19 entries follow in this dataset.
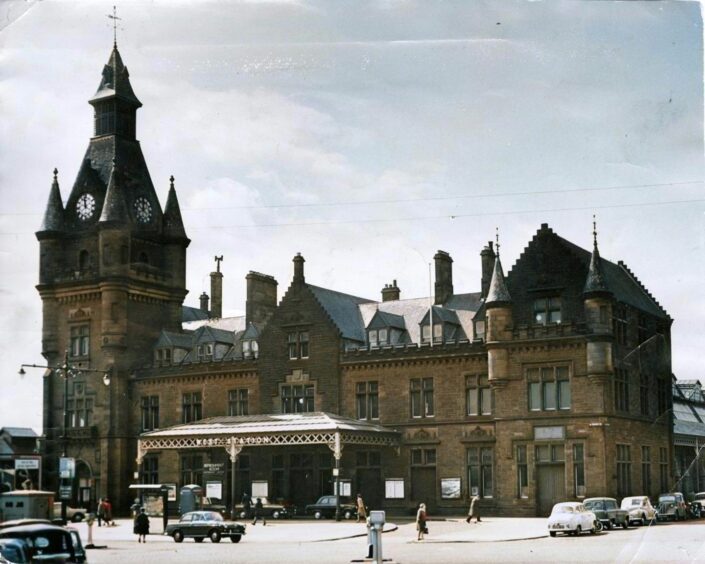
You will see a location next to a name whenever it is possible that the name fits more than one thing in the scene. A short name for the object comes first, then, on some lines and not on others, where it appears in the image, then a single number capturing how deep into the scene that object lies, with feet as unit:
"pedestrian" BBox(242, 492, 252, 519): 157.89
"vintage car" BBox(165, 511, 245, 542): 116.26
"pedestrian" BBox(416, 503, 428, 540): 112.47
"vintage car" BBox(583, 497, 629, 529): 126.21
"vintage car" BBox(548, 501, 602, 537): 115.55
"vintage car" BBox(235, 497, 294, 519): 160.35
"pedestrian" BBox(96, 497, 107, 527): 147.98
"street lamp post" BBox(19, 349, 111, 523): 169.46
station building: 151.74
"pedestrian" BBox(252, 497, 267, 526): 146.20
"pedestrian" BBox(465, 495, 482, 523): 140.25
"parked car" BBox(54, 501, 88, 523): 139.22
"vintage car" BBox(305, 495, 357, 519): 152.46
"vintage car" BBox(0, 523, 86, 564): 71.67
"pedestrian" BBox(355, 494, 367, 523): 136.98
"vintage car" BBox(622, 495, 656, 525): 132.67
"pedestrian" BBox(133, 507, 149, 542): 118.93
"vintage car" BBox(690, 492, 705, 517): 143.74
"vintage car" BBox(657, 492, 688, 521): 138.62
